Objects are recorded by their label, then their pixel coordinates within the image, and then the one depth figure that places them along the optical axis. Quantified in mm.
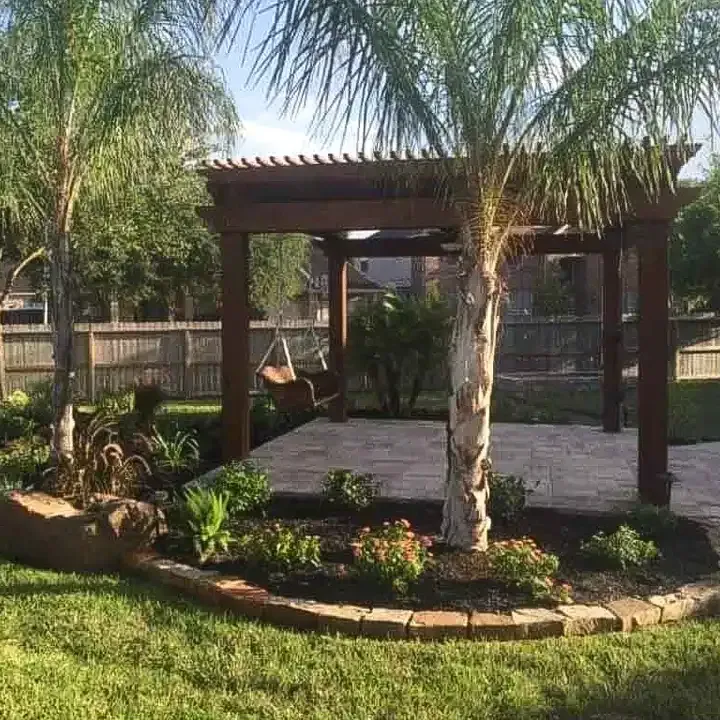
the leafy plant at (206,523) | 4566
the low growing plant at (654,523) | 4965
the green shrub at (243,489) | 5270
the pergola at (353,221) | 5727
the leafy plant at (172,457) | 6945
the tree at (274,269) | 22078
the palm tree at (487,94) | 3961
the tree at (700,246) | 17781
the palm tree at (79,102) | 5371
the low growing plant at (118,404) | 7898
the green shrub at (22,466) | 6281
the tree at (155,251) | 15031
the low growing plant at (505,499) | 5227
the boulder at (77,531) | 4656
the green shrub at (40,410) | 9000
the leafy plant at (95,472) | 5430
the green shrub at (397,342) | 11258
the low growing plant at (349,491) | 5578
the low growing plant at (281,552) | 4324
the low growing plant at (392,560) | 4059
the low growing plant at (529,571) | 3969
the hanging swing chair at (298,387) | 8773
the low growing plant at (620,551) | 4375
